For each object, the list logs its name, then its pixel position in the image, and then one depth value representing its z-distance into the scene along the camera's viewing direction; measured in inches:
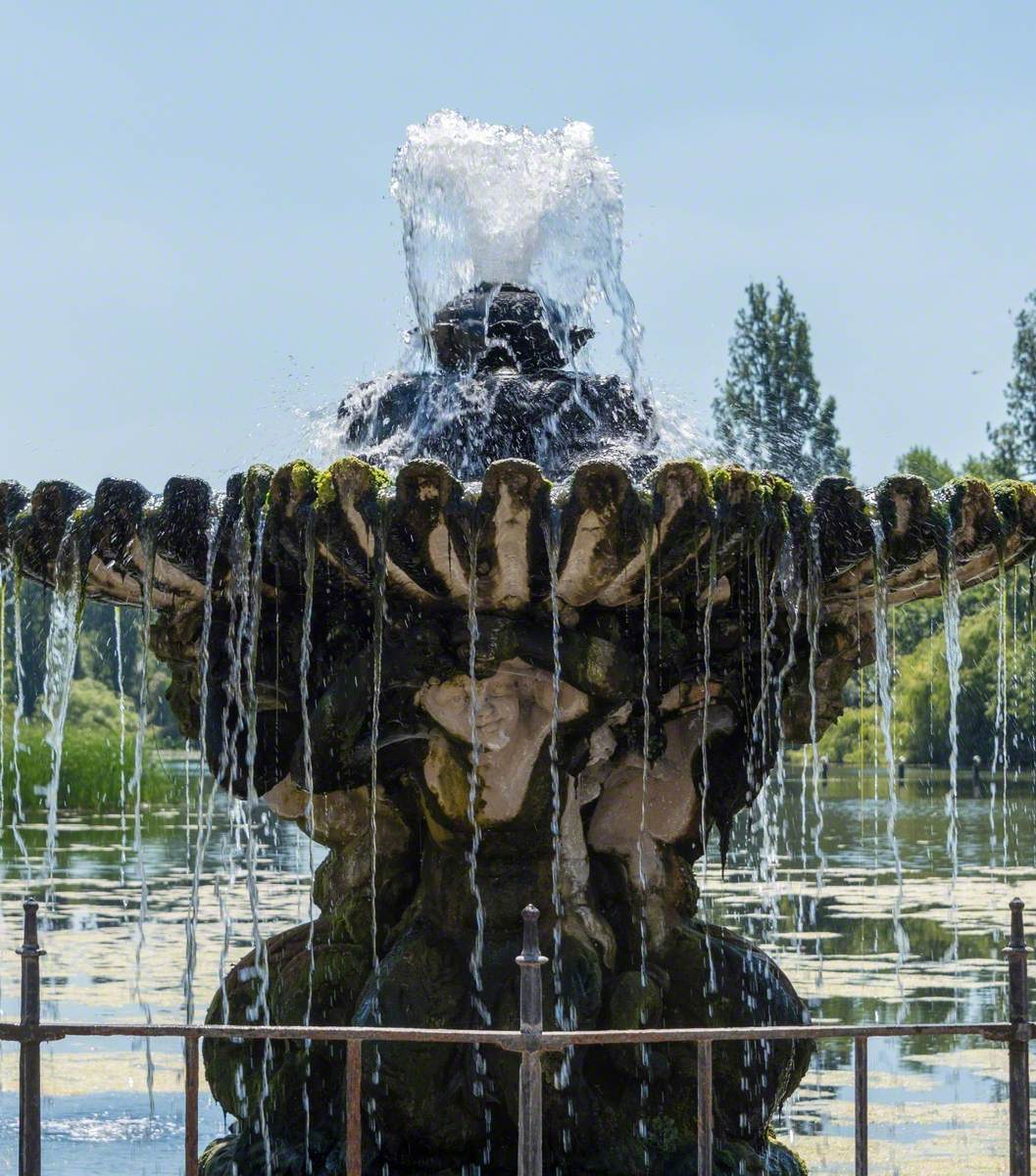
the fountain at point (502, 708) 249.8
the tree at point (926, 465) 2101.4
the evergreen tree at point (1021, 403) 2021.4
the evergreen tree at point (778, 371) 1956.2
